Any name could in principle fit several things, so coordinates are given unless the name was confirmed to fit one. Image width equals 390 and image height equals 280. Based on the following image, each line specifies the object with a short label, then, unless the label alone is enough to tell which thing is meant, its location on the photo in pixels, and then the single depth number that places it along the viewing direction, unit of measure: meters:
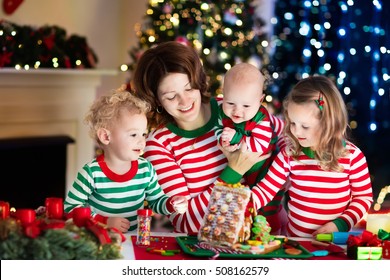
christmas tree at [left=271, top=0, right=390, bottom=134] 5.12
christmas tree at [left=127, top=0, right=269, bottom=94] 4.75
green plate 2.08
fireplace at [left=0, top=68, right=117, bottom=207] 4.50
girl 2.34
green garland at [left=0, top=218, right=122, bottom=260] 1.85
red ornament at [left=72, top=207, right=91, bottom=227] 2.00
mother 2.47
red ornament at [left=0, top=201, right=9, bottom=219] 2.09
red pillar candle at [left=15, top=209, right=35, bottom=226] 1.95
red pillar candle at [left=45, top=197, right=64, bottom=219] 2.14
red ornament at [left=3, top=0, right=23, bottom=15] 4.71
